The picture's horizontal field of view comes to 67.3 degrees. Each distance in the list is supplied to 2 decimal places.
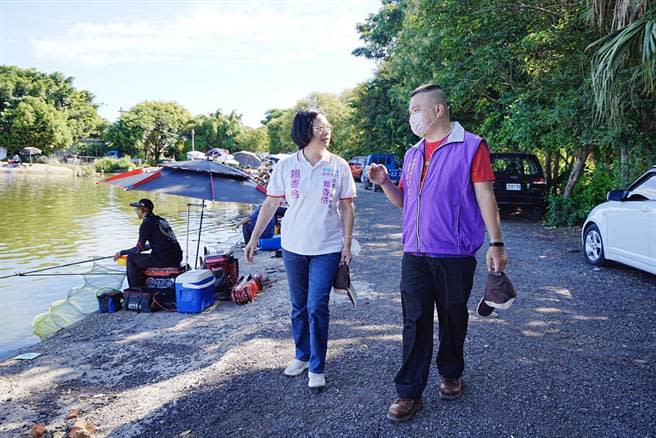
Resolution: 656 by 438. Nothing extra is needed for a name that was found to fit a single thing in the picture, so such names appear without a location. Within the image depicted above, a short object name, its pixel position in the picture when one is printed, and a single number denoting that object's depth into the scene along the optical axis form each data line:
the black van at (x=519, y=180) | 13.06
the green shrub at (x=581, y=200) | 11.84
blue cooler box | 6.47
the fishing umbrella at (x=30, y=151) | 54.44
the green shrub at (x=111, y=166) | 51.09
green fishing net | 6.87
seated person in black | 6.98
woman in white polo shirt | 3.38
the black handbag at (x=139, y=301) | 6.70
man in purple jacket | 2.82
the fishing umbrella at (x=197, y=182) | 7.52
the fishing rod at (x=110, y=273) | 8.06
